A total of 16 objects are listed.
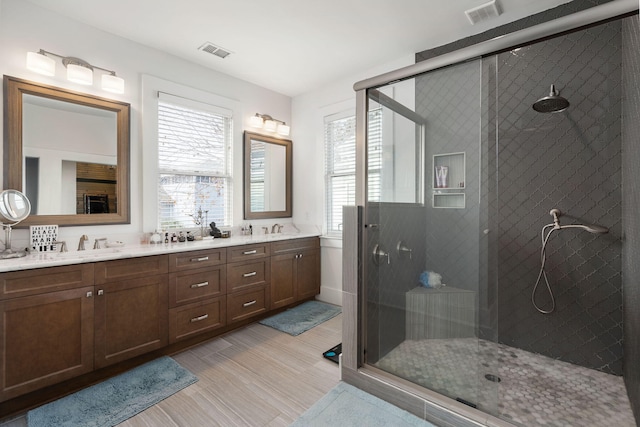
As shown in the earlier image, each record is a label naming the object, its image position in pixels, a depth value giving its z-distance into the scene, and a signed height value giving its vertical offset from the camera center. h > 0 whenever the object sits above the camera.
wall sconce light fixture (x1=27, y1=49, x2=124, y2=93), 2.20 +1.10
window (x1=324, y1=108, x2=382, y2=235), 3.69 +0.56
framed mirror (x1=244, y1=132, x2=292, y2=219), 3.69 +0.44
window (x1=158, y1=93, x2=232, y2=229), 2.99 +0.52
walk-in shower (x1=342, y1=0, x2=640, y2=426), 1.75 -0.16
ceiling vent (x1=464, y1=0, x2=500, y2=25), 2.29 +1.58
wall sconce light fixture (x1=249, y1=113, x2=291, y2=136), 3.73 +1.11
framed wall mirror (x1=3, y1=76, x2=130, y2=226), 2.19 +0.45
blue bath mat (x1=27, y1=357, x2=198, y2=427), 1.71 -1.19
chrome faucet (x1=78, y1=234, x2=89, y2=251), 2.43 -0.26
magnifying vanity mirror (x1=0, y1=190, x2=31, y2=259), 2.07 -0.01
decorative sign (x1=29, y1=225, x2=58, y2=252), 2.20 -0.20
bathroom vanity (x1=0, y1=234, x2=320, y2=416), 1.77 -0.70
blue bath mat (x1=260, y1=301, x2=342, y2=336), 2.99 -1.16
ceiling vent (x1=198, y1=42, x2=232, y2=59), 2.87 +1.57
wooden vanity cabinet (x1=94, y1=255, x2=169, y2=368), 2.06 -0.72
